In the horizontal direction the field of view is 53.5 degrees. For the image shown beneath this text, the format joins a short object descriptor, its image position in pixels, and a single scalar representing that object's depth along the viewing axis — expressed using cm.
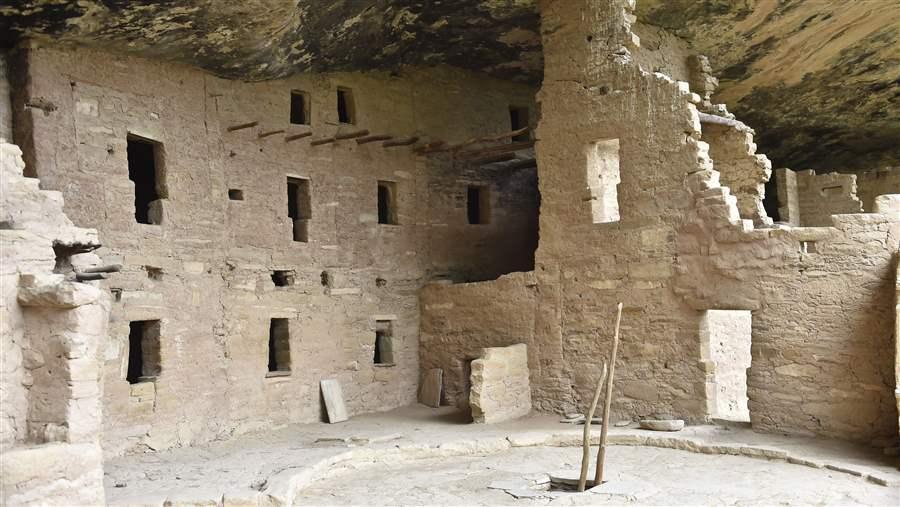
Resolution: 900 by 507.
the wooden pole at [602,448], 999
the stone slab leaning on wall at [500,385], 1369
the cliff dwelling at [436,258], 1007
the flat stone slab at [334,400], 1452
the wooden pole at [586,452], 991
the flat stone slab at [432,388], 1572
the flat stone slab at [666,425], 1261
